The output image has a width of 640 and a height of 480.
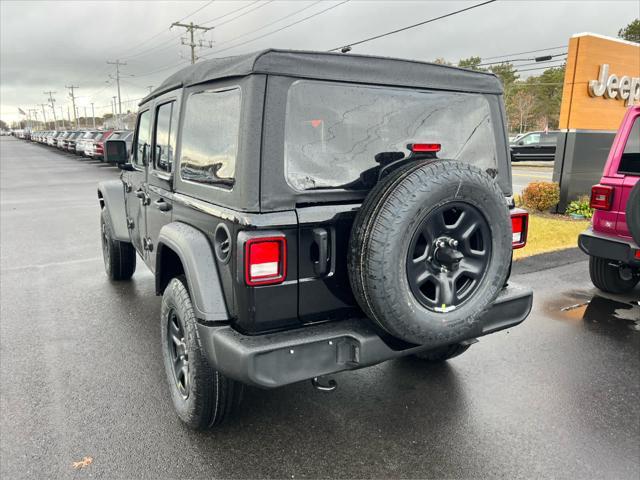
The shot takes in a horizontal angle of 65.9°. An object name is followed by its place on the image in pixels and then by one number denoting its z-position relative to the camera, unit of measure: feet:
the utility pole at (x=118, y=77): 208.13
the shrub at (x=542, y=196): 31.63
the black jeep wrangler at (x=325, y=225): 7.30
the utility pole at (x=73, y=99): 319.29
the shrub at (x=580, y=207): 30.86
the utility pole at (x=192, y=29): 134.21
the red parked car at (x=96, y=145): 80.12
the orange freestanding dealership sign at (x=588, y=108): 31.14
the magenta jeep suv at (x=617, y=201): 14.62
